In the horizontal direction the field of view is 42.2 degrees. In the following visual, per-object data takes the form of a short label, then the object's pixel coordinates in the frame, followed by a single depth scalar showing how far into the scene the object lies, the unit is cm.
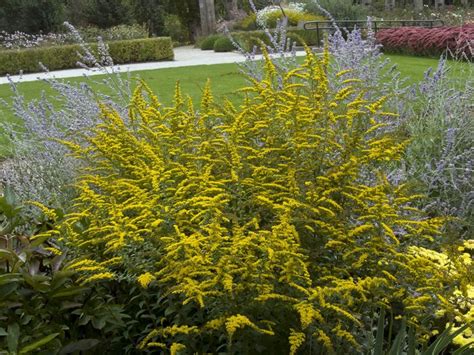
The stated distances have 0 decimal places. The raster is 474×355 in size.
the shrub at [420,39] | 1284
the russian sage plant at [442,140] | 373
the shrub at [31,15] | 2728
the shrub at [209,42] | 2114
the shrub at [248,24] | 2386
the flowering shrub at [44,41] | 2033
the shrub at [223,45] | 1920
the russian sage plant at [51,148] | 360
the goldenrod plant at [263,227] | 205
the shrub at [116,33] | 2097
